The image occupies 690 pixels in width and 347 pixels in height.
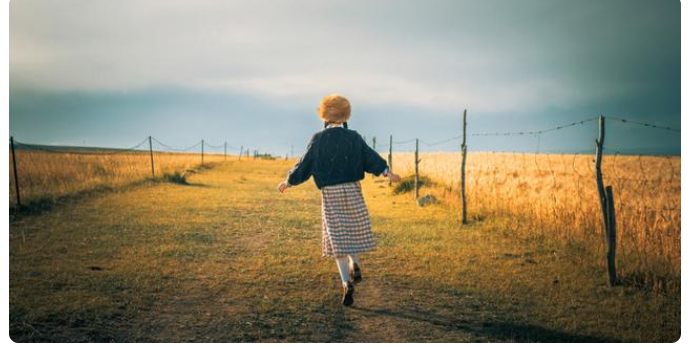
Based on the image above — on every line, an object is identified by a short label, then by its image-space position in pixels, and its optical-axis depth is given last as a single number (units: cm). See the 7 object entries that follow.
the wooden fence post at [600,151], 574
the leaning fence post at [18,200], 1021
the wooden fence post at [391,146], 1988
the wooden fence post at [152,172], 1875
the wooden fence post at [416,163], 1440
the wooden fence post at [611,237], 541
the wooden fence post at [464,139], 1052
